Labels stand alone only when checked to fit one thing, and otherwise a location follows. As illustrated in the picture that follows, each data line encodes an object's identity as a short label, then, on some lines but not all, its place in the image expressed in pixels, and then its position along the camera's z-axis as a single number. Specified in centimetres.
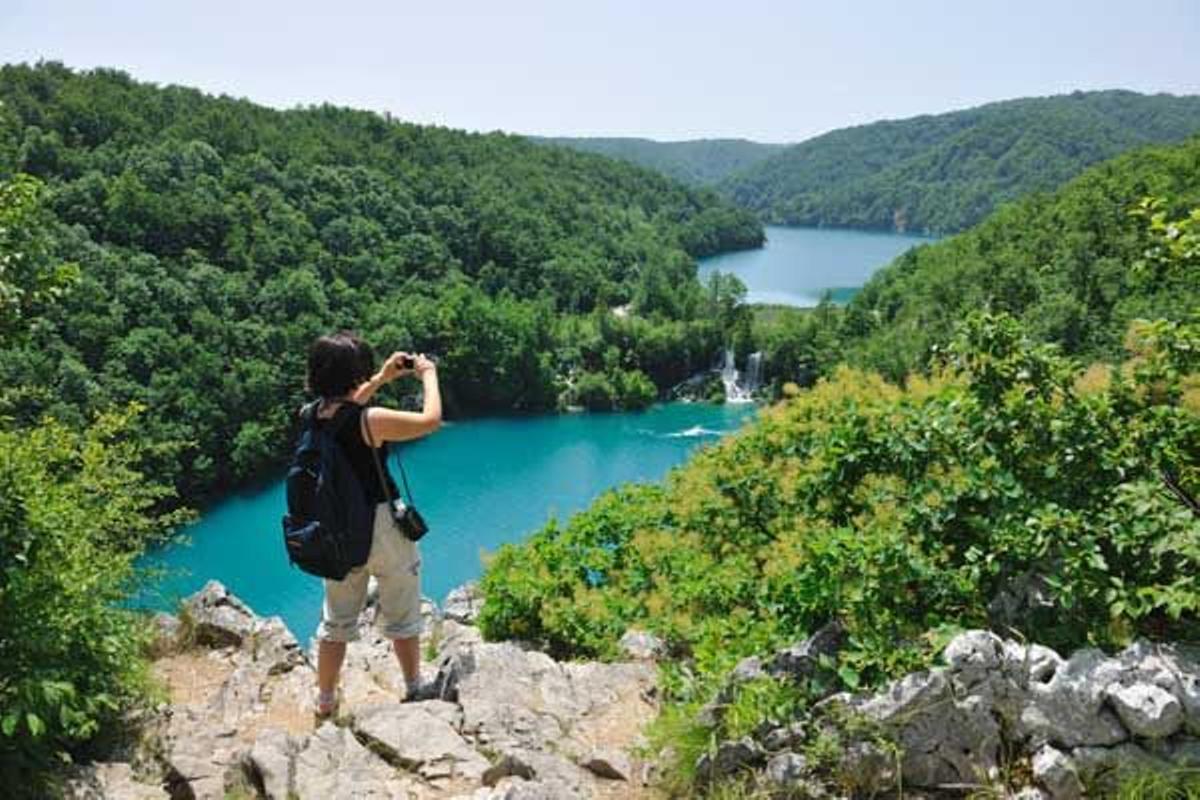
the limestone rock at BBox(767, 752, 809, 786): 328
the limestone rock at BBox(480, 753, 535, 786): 389
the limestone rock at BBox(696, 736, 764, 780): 342
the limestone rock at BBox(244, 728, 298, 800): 385
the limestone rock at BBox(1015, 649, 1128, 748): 300
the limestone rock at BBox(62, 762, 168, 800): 393
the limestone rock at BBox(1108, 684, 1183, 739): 291
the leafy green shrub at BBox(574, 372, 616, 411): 5506
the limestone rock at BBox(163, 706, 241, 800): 404
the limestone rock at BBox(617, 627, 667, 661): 621
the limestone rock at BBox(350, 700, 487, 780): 407
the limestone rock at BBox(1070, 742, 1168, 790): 292
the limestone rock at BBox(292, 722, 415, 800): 382
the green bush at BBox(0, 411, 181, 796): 372
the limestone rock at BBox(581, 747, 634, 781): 397
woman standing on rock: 402
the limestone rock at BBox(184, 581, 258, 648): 698
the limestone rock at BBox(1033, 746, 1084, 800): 296
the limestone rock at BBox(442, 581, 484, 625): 909
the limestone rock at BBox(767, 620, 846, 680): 352
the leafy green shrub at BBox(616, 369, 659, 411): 5512
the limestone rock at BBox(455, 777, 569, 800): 350
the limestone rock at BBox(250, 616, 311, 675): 629
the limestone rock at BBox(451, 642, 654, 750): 444
